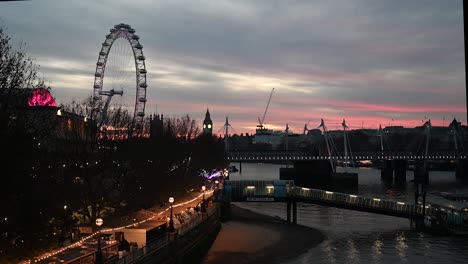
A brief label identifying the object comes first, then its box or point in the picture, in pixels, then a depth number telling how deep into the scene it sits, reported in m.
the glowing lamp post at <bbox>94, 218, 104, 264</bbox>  25.48
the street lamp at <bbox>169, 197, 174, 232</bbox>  38.19
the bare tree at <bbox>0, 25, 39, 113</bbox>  22.60
